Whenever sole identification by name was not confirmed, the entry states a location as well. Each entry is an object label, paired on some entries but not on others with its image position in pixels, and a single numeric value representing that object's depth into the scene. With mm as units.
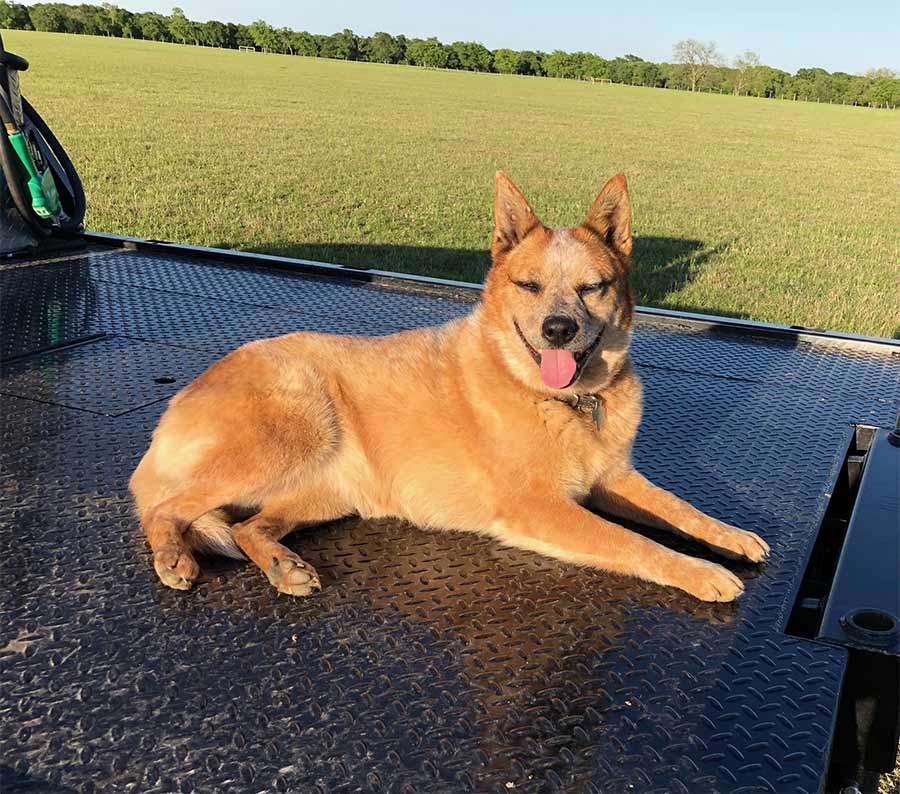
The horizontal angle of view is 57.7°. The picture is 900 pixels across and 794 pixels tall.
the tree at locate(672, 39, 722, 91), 86562
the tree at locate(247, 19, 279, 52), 86312
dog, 2164
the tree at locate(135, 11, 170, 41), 80500
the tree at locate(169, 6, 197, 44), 82062
